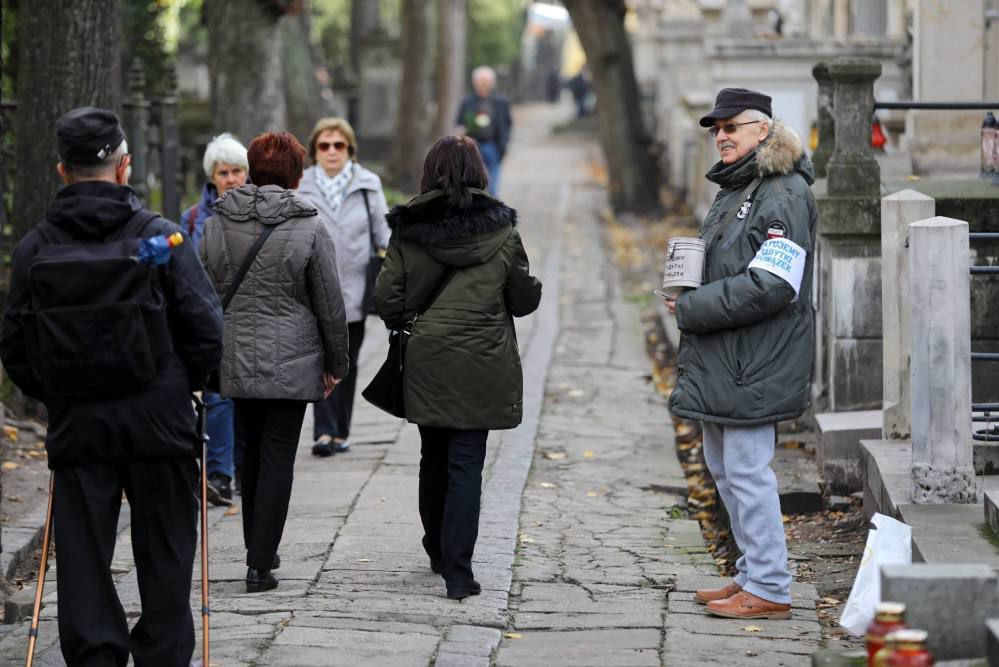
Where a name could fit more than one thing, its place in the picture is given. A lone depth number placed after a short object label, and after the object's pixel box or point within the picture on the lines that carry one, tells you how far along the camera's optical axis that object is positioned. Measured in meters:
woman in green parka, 13.00
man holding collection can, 12.14
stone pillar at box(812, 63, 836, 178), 21.49
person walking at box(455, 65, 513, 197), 40.61
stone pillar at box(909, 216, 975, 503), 13.57
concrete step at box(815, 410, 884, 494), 17.03
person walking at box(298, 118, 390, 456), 18.43
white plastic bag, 11.11
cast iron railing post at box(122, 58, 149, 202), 24.90
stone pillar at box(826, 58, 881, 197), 18.37
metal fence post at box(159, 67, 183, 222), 26.30
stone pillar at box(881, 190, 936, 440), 16.22
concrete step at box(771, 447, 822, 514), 16.91
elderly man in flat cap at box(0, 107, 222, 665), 10.07
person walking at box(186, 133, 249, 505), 16.55
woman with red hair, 13.43
